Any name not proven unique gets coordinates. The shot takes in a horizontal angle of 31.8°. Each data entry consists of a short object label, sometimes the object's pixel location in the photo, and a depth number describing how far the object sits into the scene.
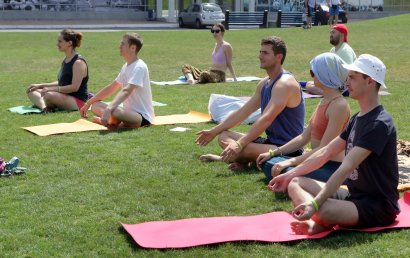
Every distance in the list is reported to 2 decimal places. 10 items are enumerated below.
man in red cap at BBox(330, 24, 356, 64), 11.70
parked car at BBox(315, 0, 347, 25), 42.91
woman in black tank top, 10.92
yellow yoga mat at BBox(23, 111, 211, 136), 9.51
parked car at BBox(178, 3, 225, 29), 43.31
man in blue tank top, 6.90
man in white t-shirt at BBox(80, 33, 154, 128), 9.42
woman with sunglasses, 14.86
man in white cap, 4.94
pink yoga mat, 5.00
